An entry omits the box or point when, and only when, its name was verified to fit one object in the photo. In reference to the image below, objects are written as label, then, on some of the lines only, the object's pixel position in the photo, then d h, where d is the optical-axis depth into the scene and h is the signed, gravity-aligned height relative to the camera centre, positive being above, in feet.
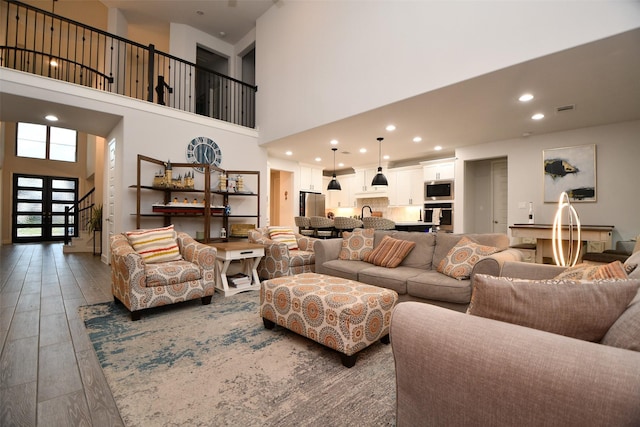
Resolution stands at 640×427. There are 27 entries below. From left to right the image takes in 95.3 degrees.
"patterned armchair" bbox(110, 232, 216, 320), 8.65 -1.96
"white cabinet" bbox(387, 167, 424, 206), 24.35 +2.67
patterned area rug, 4.68 -3.16
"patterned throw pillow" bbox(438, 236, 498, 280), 8.63 -1.23
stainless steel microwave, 21.36 +2.06
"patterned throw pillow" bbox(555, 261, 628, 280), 3.77 -0.74
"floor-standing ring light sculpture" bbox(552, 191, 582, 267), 7.36 -0.31
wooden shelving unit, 15.15 +1.11
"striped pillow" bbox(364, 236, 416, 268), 10.57 -1.31
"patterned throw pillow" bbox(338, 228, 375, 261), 11.91 -1.15
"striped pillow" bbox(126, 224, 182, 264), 10.14 -1.04
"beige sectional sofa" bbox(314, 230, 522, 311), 8.27 -1.82
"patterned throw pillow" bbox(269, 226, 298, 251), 14.46 -0.98
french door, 29.73 +0.98
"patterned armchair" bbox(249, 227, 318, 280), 12.79 -1.90
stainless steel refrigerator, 27.30 +1.27
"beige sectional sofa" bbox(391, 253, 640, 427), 2.32 -1.38
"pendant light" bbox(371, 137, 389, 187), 19.16 +2.46
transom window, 30.09 +7.77
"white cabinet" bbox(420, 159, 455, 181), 21.54 +3.66
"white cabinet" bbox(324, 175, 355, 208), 29.53 +2.31
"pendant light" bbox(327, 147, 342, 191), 23.26 +2.54
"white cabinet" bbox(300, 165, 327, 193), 27.50 +3.69
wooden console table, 11.64 -0.66
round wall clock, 17.96 +4.07
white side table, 11.23 -1.72
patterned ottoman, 6.21 -2.18
